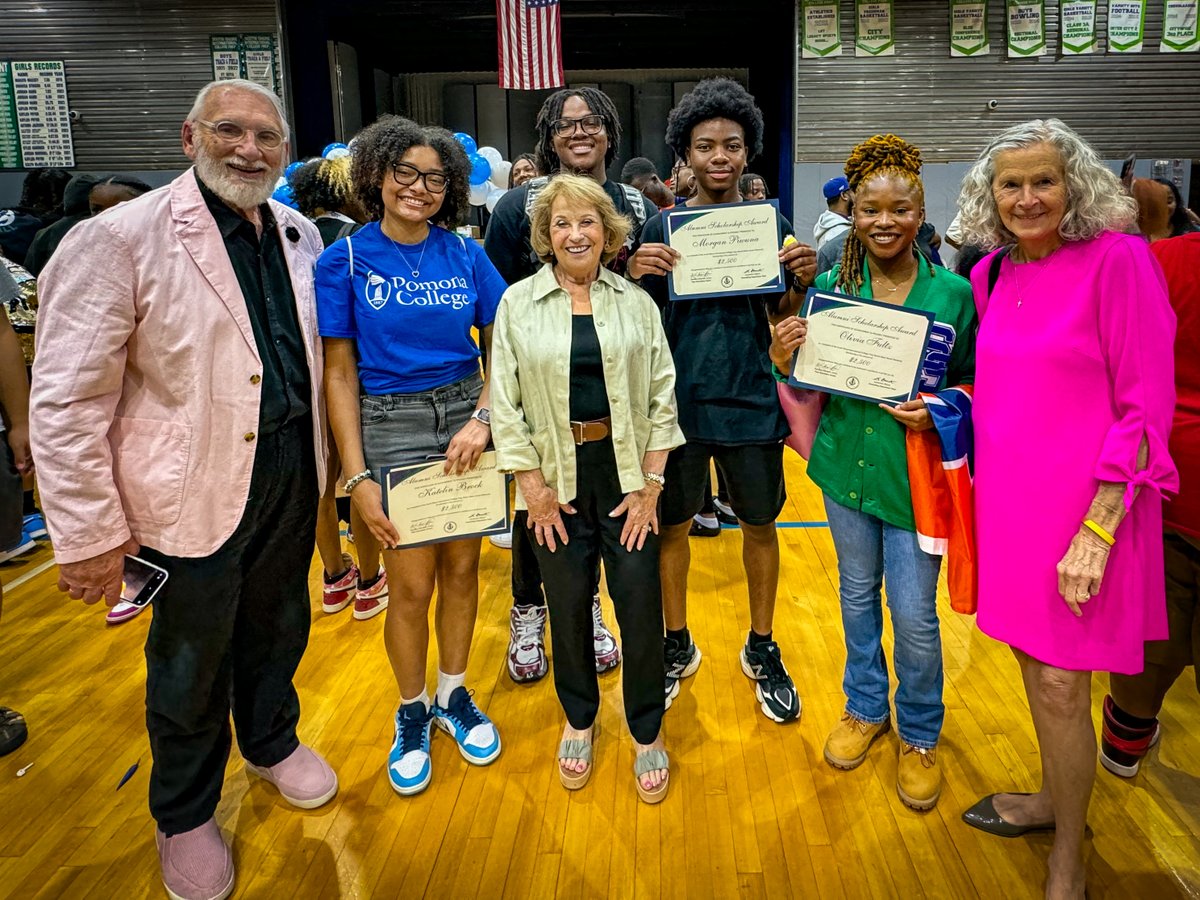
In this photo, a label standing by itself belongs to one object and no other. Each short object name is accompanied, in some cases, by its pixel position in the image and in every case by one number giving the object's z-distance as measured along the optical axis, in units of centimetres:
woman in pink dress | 150
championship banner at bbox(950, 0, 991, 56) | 762
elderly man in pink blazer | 159
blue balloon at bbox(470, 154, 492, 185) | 622
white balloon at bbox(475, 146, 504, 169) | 719
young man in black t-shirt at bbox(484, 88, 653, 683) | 234
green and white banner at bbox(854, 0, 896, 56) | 763
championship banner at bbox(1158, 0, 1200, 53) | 755
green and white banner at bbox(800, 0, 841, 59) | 766
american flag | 723
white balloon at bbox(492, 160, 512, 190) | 719
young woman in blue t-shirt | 197
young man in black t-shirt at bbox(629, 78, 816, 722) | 221
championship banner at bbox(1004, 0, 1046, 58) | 761
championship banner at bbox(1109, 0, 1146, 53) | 756
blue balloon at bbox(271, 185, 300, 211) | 325
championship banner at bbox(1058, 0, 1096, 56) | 759
